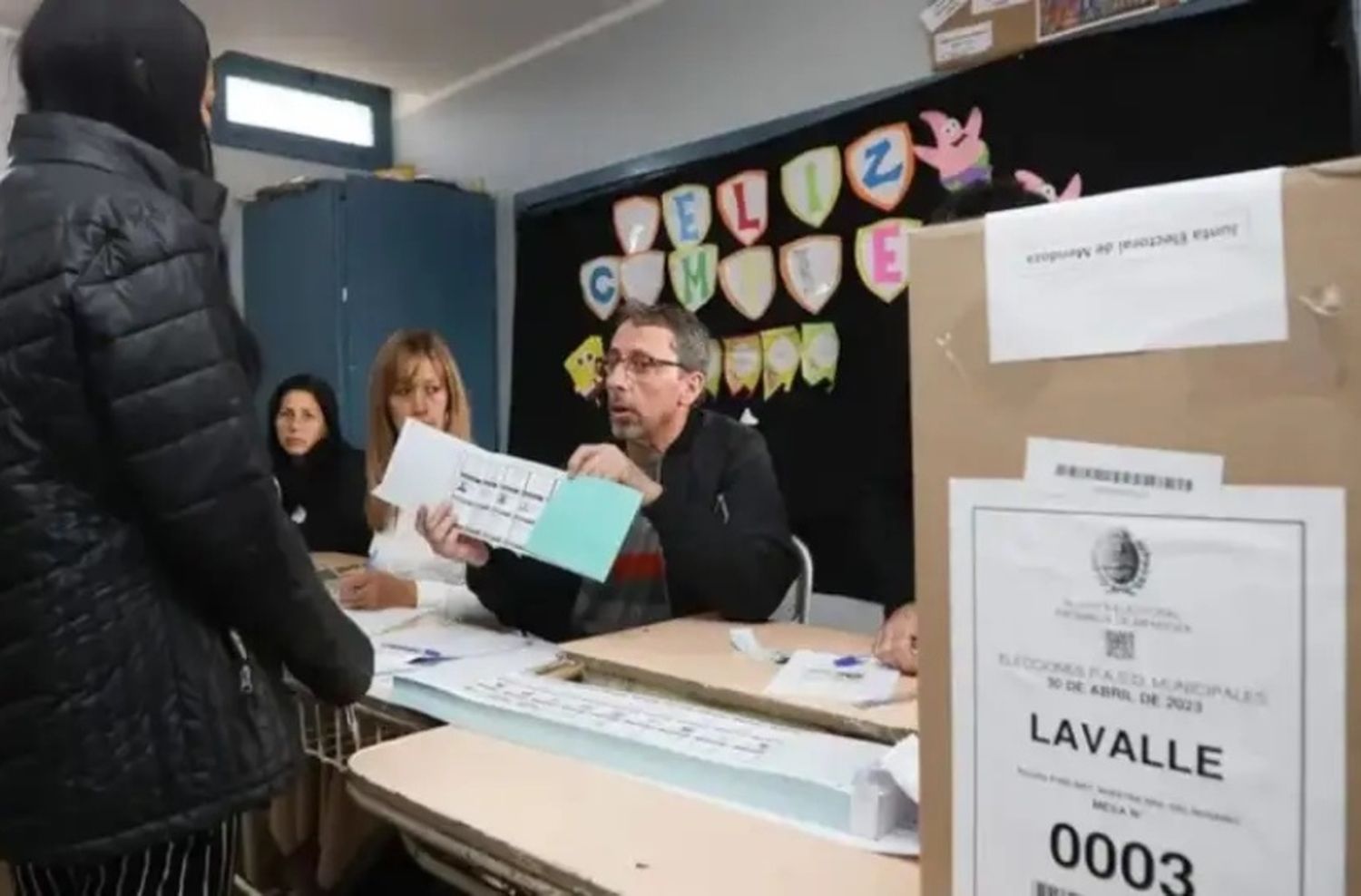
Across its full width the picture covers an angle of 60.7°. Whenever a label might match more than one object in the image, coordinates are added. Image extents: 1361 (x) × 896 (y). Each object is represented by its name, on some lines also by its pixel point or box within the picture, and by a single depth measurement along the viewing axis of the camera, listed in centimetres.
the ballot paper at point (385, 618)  195
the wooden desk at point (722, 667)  123
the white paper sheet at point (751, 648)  152
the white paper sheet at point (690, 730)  106
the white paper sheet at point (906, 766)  92
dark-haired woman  317
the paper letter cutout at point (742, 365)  313
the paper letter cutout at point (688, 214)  324
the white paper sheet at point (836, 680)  131
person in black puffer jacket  97
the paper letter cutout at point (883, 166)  273
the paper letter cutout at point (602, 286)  354
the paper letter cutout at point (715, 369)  322
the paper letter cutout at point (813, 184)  290
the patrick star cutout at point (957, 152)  258
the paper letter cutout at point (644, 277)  339
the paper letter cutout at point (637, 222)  340
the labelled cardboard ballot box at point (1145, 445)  53
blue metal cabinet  380
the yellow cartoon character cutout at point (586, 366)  363
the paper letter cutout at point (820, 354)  293
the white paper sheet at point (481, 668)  145
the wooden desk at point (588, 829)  88
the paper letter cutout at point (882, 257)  277
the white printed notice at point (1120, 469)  56
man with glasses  187
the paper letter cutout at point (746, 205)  309
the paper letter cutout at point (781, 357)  303
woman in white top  240
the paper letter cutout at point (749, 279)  309
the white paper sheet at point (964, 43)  258
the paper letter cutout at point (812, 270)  292
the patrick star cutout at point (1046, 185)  238
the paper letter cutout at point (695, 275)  325
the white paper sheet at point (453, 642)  173
